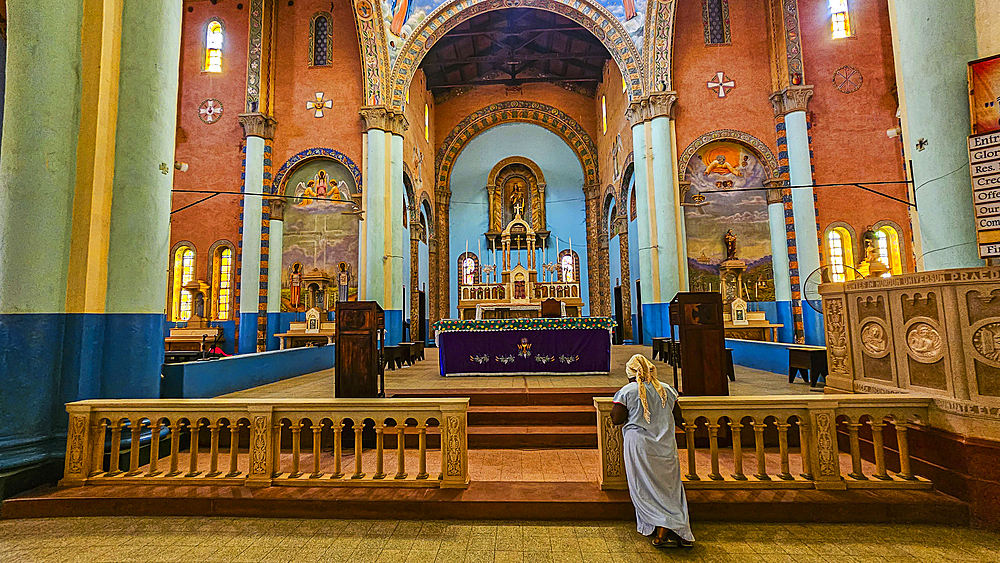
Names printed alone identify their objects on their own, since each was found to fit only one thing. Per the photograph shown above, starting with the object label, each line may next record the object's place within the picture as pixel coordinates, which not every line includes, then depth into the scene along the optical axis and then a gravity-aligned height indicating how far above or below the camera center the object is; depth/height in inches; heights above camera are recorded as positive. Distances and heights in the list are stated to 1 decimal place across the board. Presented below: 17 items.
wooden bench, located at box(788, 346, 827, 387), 240.2 -24.7
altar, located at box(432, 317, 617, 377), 301.7 -16.3
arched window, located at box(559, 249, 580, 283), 794.9 +92.7
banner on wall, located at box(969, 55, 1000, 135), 154.6 +69.6
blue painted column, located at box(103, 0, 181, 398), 172.9 +45.3
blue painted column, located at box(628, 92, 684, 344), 467.8 +103.5
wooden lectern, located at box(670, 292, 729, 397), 200.5 -11.6
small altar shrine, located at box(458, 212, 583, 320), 460.8 +25.7
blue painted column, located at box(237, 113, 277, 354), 498.9 +101.7
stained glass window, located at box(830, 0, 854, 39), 490.9 +298.3
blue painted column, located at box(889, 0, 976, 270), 158.1 +63.7
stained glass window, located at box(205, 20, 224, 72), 541.7 +315.1
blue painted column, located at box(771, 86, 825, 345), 457.4 +117.4
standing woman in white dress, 115.1 -34.2
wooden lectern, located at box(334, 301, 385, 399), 203.3 -11.0
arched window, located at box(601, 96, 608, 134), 698.2 +301.7
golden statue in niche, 826.8 +221.3
